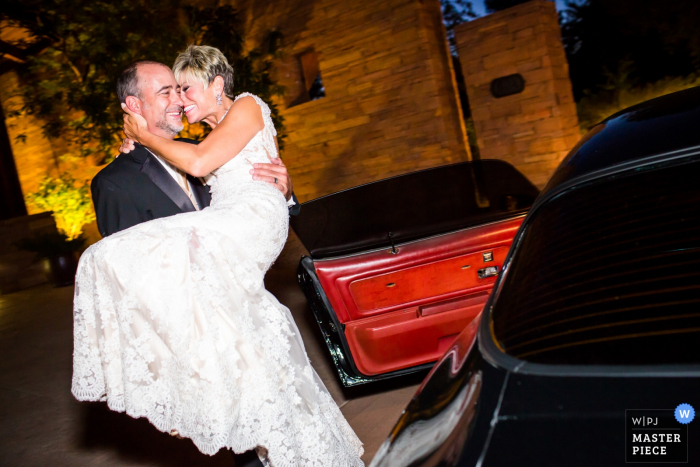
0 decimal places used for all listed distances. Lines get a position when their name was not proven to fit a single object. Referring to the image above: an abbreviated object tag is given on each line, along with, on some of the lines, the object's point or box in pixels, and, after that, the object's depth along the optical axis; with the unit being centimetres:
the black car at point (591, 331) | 86
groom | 243
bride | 195
